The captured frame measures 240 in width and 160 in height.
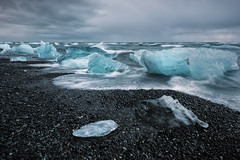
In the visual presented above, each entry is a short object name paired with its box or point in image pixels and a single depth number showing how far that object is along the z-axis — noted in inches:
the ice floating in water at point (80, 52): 383.7
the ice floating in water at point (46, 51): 510.6
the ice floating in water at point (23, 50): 605.1
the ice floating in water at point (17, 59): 369.5
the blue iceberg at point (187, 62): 229.5
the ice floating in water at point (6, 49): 623.3
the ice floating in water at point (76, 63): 329.3
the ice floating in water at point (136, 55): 398.3
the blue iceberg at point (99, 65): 269.0
